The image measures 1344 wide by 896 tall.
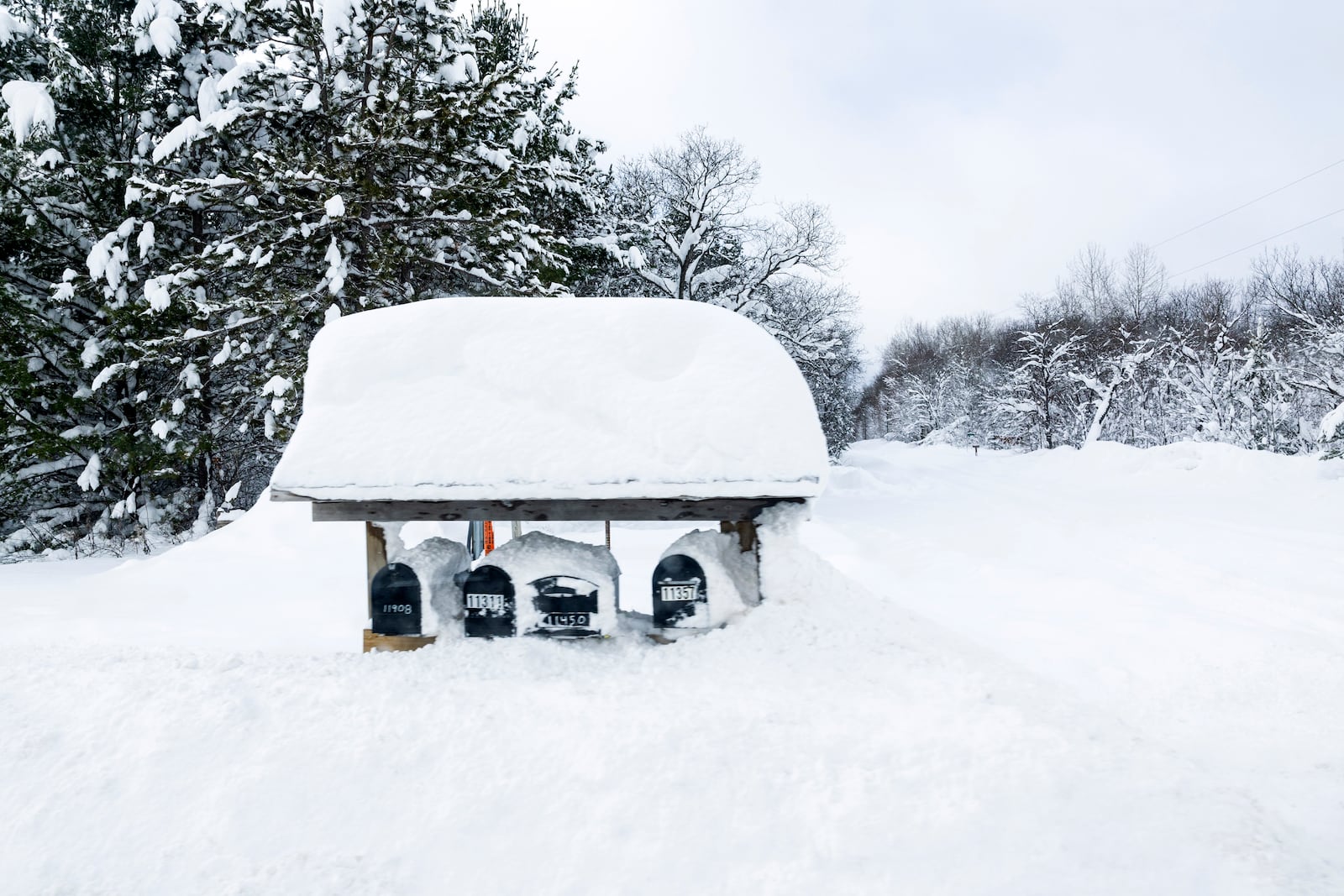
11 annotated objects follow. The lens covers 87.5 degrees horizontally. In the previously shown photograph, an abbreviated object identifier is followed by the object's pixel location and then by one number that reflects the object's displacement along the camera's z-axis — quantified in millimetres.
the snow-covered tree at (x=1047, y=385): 32031
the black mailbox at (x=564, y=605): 4848
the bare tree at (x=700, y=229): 19531
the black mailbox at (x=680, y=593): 4918
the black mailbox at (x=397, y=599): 4867
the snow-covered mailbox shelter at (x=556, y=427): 4594
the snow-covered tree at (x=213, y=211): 11344
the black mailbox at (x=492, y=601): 4855
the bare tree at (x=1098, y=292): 46531
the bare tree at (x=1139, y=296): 42969
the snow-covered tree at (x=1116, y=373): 27641
